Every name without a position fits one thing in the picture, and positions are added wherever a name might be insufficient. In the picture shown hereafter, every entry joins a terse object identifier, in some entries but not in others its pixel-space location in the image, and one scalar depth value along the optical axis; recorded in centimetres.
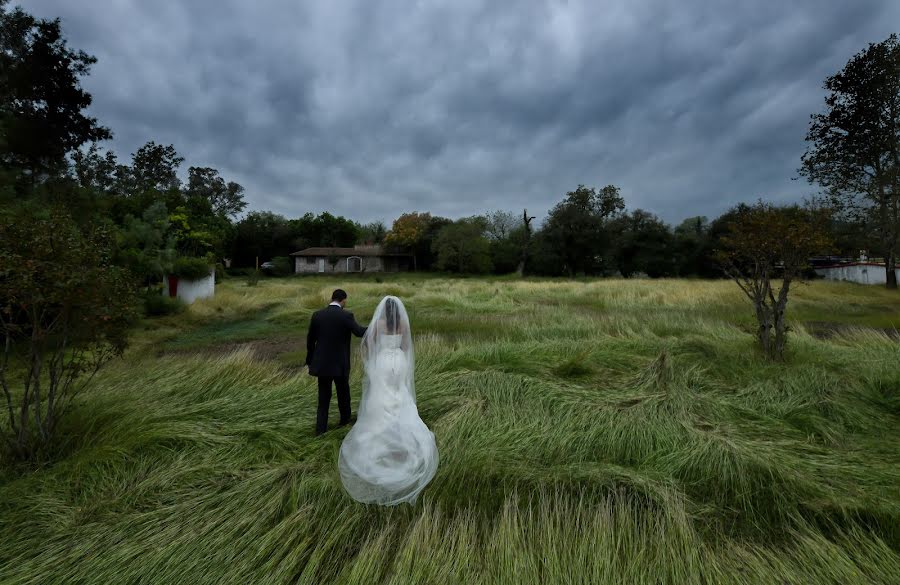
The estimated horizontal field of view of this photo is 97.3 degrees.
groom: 418
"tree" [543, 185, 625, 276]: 3978
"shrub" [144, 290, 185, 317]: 1259
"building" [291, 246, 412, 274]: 4644
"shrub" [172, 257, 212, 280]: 1469
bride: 289
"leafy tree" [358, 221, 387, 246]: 6247
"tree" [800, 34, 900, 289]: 1955
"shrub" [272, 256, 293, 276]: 4328
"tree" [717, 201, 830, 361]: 634
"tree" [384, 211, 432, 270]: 4778
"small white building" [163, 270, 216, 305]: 1485
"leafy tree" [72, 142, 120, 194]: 3167
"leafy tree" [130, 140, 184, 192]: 3916
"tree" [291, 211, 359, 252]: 5297
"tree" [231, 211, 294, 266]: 4688
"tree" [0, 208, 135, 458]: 308
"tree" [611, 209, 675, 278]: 3781
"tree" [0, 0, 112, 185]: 966
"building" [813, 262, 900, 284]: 2633
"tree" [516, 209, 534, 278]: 4334
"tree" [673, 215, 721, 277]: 3650
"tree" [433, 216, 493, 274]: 4191
